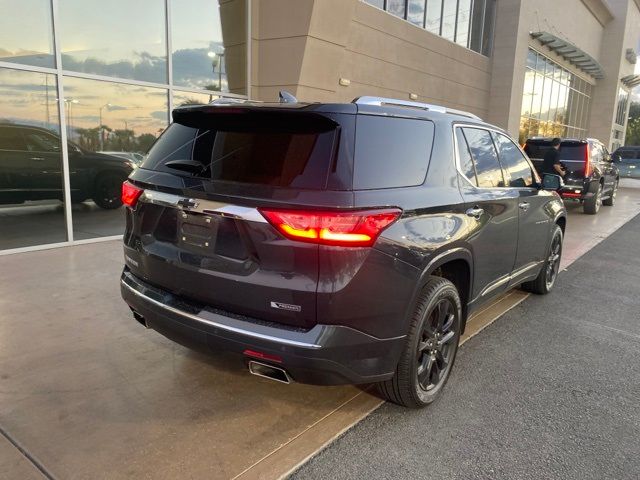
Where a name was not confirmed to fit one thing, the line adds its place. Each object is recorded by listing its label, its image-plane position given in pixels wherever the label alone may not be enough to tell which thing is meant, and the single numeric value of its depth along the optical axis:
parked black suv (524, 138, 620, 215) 11.76
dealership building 6.54
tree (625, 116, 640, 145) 68.94
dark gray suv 2.42
